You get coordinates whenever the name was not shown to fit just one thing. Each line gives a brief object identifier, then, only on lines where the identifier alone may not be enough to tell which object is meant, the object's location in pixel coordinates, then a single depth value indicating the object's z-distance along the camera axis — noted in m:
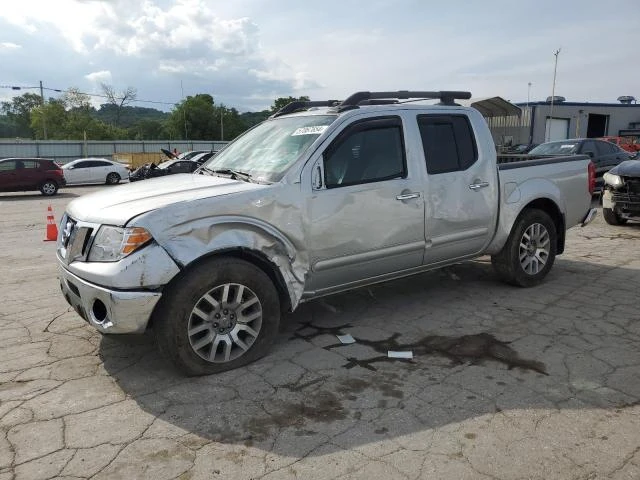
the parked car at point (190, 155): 28.62
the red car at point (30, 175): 19.92
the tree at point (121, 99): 77.96
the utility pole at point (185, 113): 80.85
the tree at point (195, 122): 87.56
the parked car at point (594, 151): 13.66
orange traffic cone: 9.56
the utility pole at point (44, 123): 70.35
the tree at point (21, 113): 99.06
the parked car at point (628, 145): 25.43
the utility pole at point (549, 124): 43.40
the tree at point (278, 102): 80.71
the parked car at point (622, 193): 9.42
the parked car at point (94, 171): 24.80
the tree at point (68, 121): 74.44
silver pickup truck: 3.49
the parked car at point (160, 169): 17.45
